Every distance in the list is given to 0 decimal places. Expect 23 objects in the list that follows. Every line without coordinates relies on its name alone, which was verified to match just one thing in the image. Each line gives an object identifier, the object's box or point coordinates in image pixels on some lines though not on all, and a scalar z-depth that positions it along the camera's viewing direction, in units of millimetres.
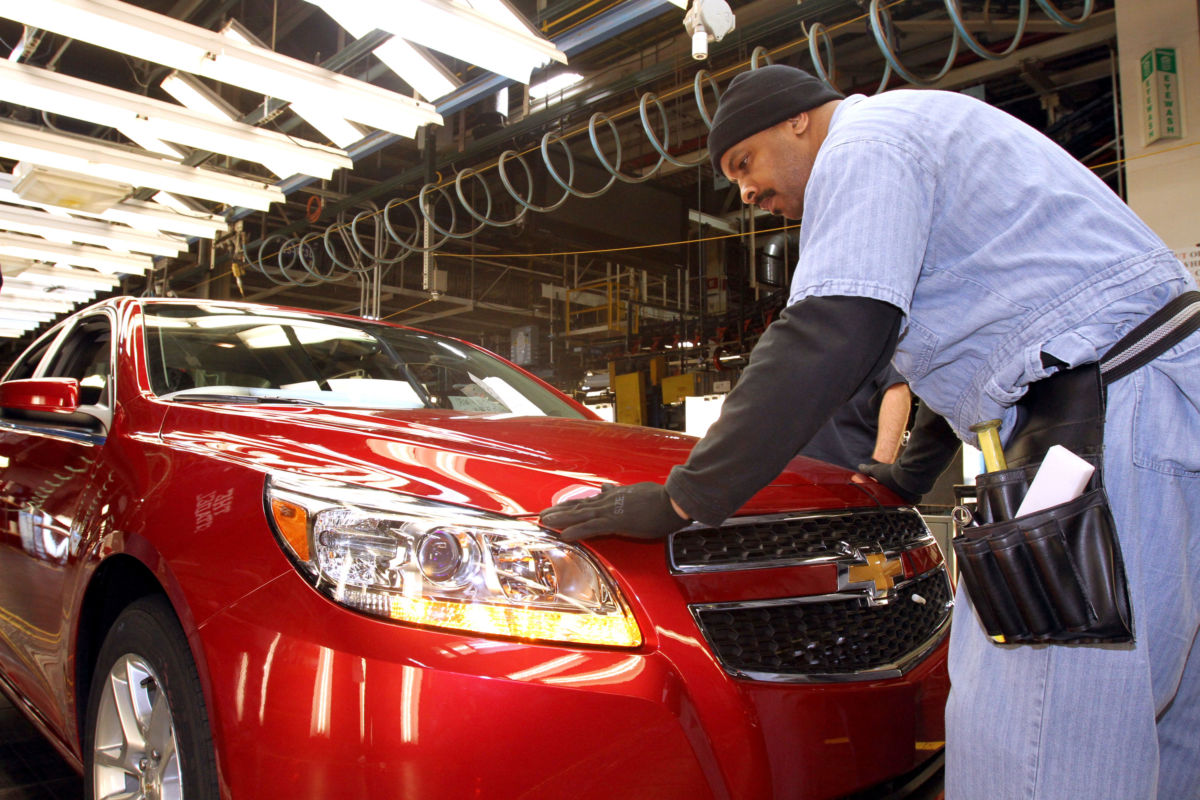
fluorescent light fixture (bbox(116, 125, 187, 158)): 5629
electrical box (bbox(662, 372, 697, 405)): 10539
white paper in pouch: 1003
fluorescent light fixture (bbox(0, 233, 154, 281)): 8336
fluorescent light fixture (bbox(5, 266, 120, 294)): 9641
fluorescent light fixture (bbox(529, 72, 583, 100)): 6465
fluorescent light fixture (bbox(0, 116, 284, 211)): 5781
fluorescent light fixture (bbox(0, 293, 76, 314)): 10891
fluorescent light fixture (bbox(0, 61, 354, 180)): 4969
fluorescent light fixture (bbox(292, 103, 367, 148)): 5215
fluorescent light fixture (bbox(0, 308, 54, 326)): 12023
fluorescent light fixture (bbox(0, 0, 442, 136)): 4051
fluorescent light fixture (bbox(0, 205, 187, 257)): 7590
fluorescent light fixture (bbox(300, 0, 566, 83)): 3910
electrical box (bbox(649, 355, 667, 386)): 11430
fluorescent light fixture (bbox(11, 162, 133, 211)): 6338
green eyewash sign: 4375
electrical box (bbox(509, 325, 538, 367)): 11852
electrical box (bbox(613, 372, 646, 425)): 10836
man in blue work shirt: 1044
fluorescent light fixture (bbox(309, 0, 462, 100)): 4699
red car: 1106
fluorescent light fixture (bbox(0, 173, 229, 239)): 7180
